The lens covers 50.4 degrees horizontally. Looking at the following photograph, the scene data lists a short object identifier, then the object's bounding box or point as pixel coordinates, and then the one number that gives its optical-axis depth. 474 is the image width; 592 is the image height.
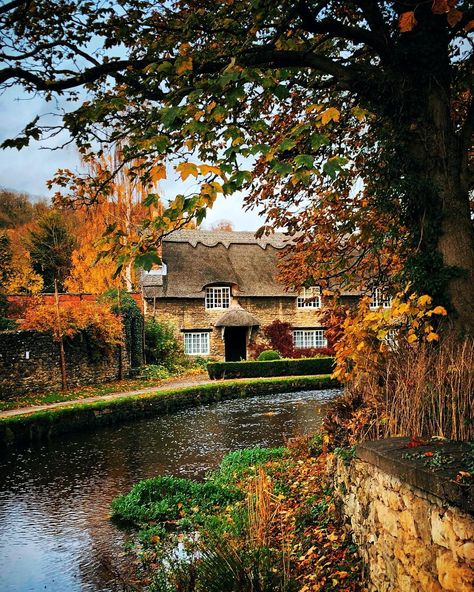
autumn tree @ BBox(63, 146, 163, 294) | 34.28
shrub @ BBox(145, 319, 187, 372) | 28.67
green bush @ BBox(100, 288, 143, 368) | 24.93
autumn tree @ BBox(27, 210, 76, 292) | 39.91
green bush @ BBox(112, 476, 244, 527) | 7.41
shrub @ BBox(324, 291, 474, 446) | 4.63
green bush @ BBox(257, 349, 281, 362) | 27.14
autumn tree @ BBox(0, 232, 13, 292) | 22.47
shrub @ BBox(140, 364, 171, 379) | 25.45
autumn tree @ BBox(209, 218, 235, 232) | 62.71
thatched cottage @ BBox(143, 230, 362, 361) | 30.44
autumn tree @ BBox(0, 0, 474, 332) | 5.47
